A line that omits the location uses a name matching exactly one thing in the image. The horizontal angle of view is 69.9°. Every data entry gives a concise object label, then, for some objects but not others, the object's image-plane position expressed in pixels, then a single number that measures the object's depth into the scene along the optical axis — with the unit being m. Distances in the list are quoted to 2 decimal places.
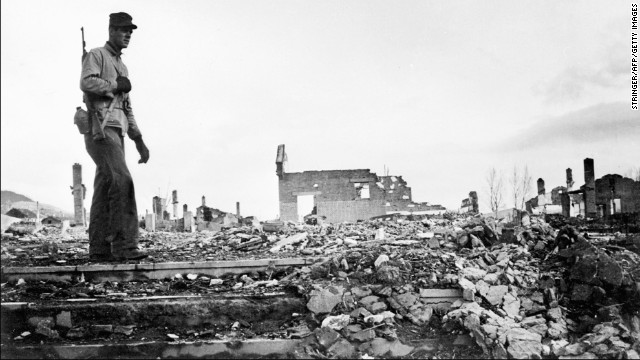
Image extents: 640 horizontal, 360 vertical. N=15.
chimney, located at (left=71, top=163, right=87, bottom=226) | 20.95
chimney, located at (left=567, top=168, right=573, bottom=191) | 31.73
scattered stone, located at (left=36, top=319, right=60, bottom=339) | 3.25
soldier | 4.58
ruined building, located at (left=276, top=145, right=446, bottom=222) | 30.81
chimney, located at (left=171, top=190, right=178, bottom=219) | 28.58
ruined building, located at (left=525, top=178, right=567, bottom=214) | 27.55
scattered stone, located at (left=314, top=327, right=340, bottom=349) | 3.20
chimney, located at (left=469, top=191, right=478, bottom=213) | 25.39
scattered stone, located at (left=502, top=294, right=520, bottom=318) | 3.77
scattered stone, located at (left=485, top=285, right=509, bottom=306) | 3.86
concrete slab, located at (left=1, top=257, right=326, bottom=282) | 4.16
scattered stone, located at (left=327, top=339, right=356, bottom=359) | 3.16
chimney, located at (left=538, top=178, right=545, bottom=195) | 29.74
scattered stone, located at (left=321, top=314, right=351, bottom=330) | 3.37
